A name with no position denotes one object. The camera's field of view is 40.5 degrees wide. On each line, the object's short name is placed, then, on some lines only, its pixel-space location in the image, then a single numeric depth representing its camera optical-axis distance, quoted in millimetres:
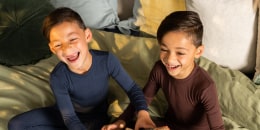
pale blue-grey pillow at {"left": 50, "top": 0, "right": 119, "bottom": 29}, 1669
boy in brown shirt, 1018
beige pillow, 1483
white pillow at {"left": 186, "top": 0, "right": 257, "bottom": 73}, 1315
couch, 1262
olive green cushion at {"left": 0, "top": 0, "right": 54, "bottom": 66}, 1511
